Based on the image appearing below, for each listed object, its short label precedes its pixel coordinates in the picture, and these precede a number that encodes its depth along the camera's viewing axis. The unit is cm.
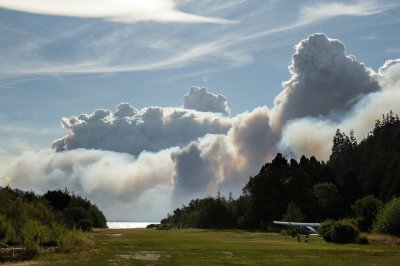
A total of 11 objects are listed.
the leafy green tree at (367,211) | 9738
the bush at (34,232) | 4944
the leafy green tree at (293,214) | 12119
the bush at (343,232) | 7509
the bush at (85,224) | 11718
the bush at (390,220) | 7806
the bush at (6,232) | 5042
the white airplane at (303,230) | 9475
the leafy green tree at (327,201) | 13912
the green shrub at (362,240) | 7244
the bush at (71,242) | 5055
